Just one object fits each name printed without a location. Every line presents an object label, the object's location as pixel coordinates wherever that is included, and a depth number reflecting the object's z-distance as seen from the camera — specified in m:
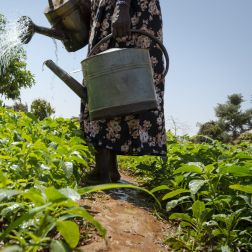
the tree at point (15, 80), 19.55
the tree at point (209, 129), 28.36
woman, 3.15
